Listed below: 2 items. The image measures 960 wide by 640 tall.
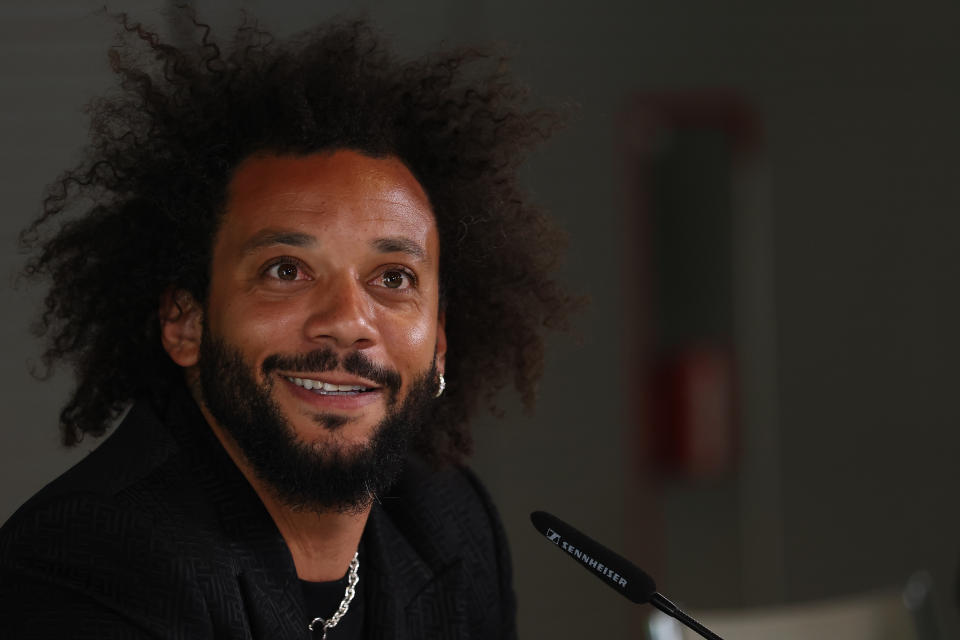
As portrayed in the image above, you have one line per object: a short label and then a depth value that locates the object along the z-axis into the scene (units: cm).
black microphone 287
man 288
